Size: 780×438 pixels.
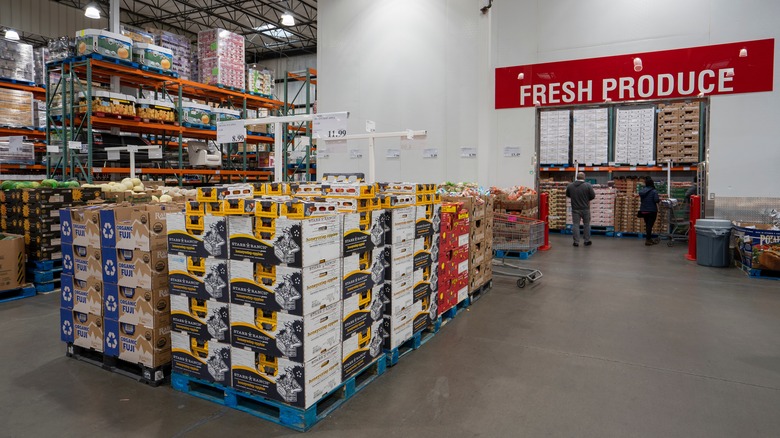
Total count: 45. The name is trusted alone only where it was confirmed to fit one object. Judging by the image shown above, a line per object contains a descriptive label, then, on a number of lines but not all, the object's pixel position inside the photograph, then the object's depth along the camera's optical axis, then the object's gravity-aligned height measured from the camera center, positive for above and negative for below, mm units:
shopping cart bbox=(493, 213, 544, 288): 7102 -731
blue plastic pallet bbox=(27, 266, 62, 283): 6602 -1201
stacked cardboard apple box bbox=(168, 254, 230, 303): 3227 -615
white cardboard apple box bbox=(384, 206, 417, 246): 3918 -284
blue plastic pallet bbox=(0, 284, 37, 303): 6219 -1380
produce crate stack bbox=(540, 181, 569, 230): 13438 -302
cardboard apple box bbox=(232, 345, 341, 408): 2949 -1201
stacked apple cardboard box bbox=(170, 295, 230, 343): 3246 -904
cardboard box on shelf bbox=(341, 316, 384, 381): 3377 -1187
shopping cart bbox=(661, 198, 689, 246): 11406 -736
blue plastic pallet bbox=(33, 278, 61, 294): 6613 -1361
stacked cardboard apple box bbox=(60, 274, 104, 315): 3986 -902
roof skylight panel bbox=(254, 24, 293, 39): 23195 +8061
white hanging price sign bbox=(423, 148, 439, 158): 11055 +895
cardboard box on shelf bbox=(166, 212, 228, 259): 3213 -313
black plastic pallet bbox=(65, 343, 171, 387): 3646 -1453
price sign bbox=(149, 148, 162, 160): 7379 +580
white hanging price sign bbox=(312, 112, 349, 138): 4984 +697
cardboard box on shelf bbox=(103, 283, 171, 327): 3678 -912
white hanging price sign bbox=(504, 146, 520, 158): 11500 +978
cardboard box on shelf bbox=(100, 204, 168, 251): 3682 -297
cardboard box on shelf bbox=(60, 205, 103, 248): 4008 -310
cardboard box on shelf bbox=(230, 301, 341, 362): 2924 -904
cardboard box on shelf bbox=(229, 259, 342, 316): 2902 -609
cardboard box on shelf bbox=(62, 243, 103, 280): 4020 -624
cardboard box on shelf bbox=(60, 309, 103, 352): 4002 -1205
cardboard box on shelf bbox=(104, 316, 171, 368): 3654 -1208
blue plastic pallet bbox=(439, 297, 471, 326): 5288 -1397
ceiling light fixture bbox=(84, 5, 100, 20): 12672 +4782
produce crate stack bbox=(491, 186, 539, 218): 9516 -216
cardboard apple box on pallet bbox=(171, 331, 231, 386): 3275 -1195
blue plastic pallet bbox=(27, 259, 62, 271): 6648 -1059
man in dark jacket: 11031 -202
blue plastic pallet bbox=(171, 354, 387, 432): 2982 -1461
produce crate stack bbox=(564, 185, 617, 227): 12992 -432
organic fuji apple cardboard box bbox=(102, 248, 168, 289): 3688 -616
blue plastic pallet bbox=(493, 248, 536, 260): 9546 -1300
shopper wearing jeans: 11109 -318
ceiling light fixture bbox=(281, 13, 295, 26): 14656 +5300
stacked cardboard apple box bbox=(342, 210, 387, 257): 3328 -302
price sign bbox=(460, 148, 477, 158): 10672 +873
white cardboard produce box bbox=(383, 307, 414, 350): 3961 -1182
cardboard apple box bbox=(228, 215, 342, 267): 2887 -313
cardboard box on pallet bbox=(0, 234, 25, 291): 6082 -944
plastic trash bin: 8430 -890
